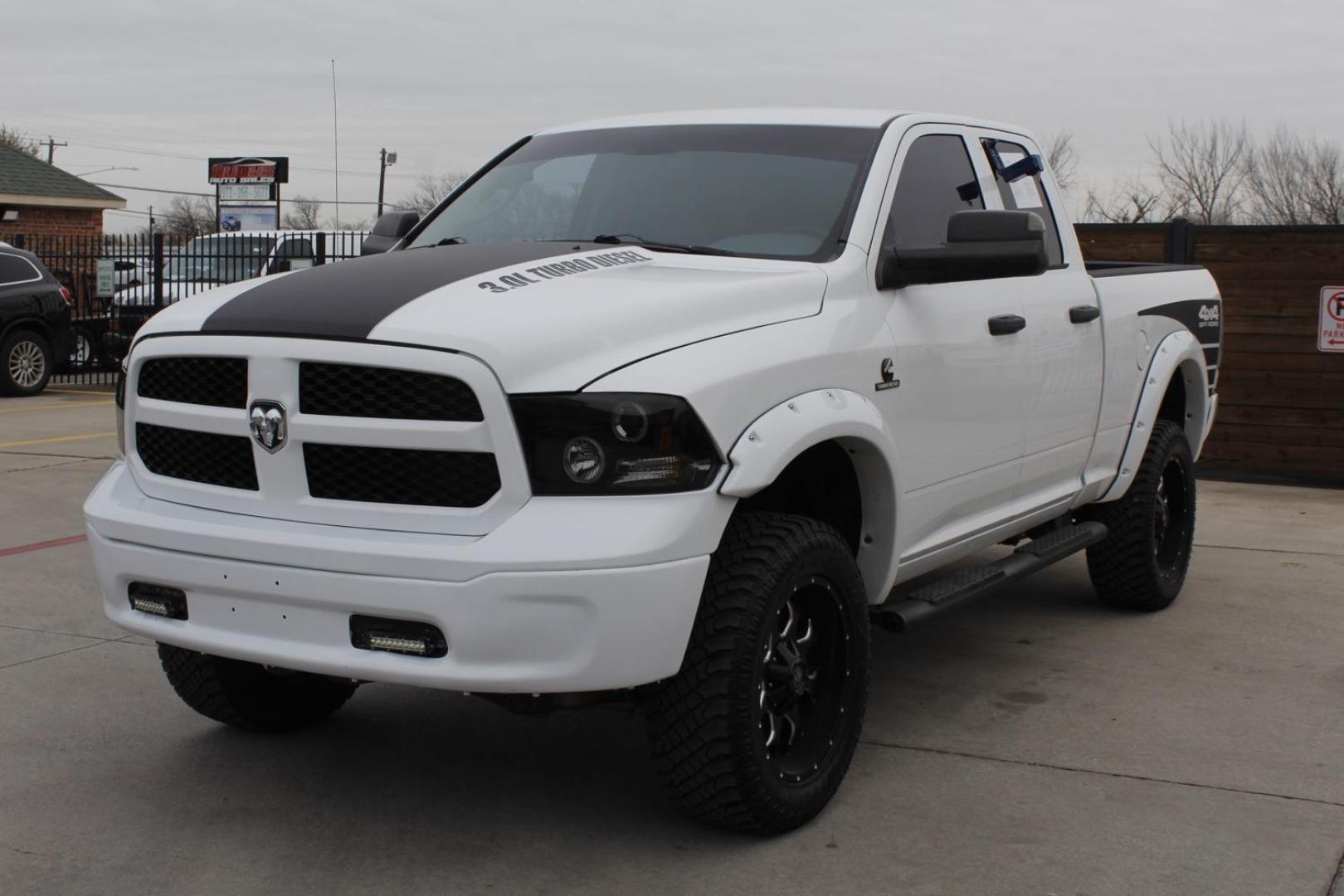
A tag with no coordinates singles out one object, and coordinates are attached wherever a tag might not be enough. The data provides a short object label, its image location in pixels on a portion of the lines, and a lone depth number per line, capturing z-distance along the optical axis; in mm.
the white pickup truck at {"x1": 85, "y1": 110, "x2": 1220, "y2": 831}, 3459
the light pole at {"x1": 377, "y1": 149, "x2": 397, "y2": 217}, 68625
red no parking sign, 10945
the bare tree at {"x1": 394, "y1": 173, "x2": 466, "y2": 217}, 61812
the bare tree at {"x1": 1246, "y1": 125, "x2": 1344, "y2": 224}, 49406
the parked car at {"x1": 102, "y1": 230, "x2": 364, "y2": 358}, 20688
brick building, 29766
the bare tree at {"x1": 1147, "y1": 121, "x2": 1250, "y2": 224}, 47781
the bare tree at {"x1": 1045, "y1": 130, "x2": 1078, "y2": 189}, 46144
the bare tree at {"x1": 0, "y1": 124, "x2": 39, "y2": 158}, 59250
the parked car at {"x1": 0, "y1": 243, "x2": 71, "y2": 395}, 17188
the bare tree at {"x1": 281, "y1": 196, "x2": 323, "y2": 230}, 86375
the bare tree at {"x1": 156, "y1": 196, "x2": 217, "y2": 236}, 89562
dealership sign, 29000
